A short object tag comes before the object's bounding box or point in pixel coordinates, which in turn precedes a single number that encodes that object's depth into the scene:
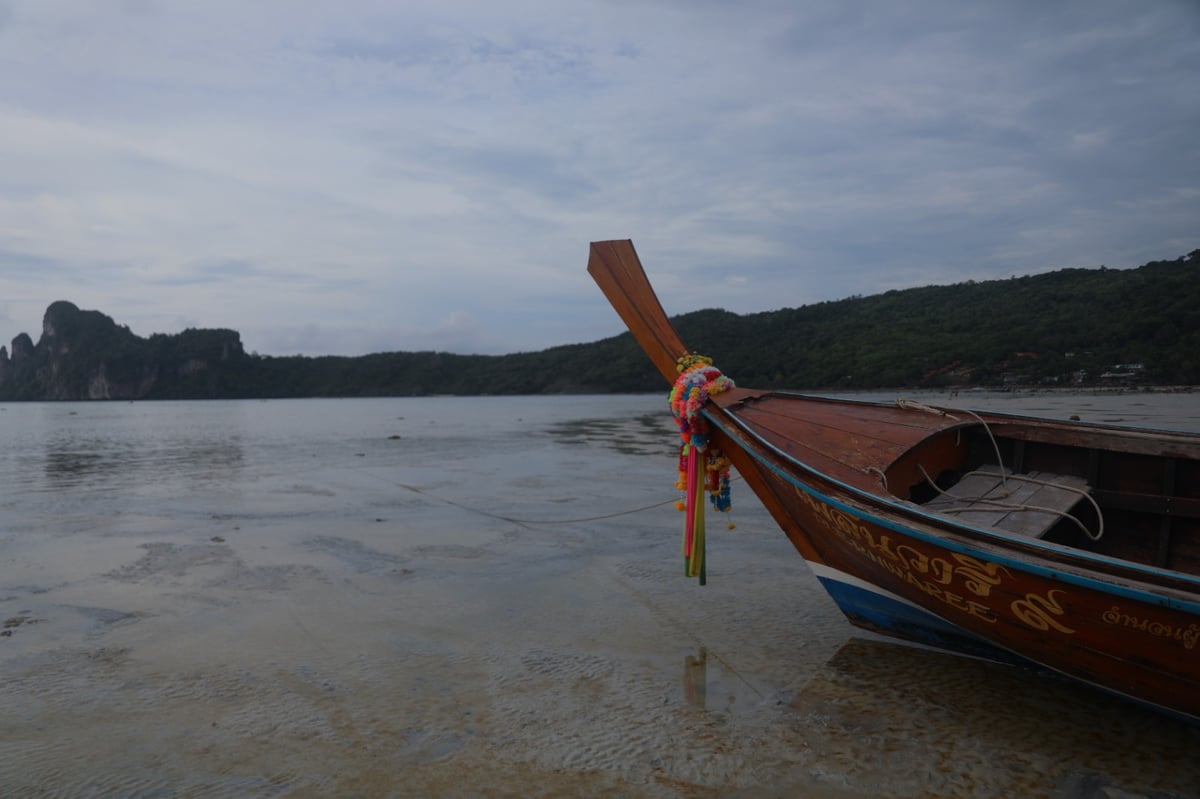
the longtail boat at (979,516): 3.23
